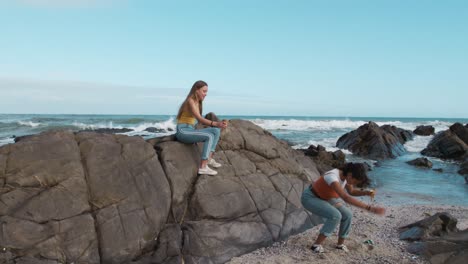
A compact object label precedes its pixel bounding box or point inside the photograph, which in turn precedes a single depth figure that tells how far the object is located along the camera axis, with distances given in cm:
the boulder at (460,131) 2952
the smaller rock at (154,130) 4516
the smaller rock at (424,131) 4588
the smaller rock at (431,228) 819
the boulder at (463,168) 1959
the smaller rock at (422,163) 2169
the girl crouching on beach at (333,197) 691
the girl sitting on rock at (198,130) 832
